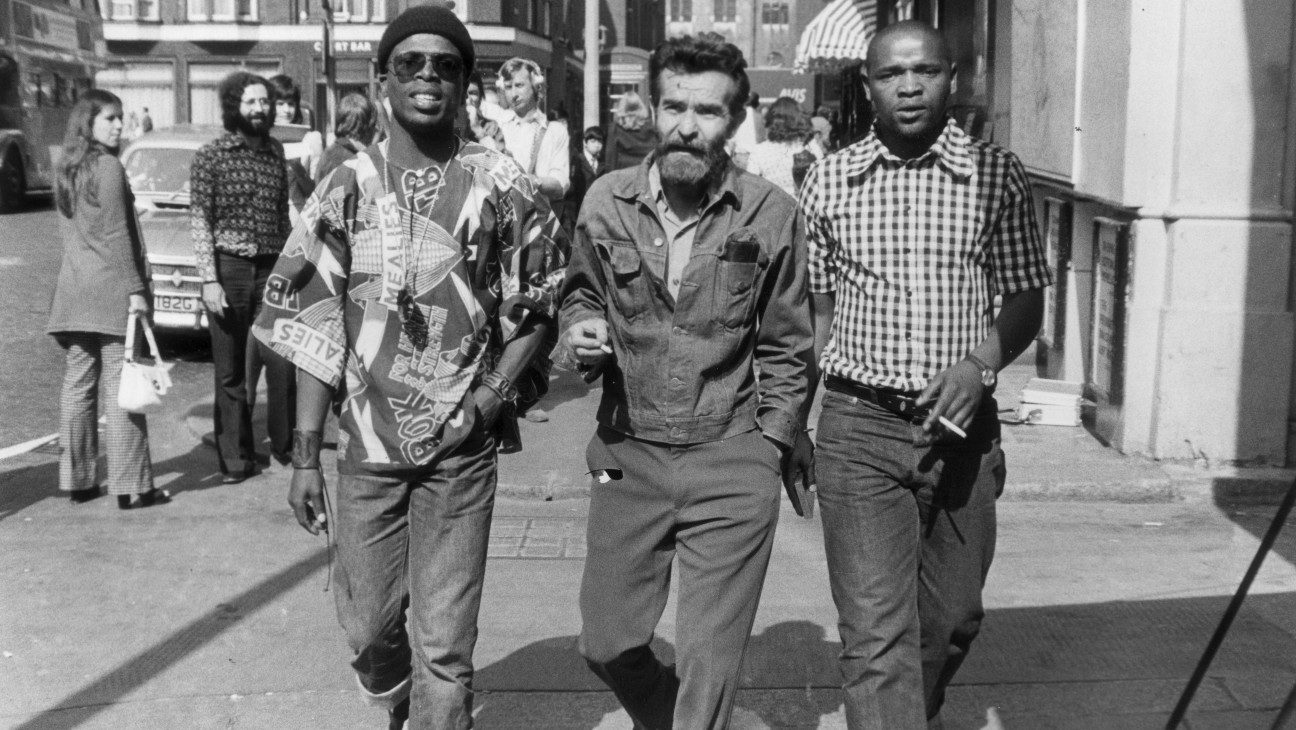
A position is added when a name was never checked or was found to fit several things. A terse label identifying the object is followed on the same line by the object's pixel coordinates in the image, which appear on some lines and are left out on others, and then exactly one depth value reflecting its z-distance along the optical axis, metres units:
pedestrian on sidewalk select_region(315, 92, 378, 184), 8.07
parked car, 11.84
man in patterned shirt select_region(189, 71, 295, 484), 7.74
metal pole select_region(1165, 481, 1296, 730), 3.37
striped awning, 22.56
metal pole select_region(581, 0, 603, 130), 28.11
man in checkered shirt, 3.75
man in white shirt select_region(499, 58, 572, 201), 8.67
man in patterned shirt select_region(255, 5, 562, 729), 3.73
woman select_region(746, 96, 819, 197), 11.66
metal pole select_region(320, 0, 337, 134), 18.53
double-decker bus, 25.84
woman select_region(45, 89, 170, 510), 7.16
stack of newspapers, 8.66
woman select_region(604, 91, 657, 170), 16.68
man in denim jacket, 3.66
